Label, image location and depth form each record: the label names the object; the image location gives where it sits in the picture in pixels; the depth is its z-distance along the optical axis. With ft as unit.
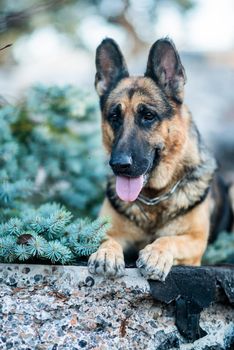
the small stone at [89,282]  9.94
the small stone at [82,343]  9.46
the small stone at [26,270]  9.86
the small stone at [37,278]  9.84
